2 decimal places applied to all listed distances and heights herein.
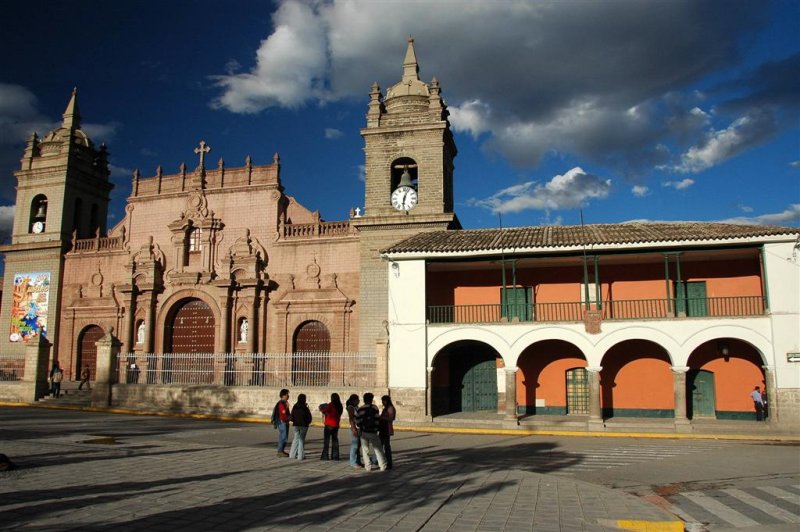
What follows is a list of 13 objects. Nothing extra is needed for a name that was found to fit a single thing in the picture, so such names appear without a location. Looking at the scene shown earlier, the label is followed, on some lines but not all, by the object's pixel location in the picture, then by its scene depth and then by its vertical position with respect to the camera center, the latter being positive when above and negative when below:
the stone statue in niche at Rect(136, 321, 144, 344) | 29.24 +1.19
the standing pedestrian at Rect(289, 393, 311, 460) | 11.76 -1.19
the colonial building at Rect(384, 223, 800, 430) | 19.03 +1.18
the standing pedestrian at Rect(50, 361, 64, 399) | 25.30 -0.86
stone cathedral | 25.59 +4.98
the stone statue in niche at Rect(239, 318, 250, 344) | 27.62 +1.29
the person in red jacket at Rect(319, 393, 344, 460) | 11.82 -1.16
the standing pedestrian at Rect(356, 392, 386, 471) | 10.69 -1.18
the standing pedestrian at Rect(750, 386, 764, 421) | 19.38 -1.27
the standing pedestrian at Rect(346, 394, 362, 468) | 10.95 -1.37
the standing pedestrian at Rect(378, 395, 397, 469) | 11.07 -1.12
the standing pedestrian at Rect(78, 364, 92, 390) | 25.91 -0.65
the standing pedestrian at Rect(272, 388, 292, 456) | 12.48 -1.16
